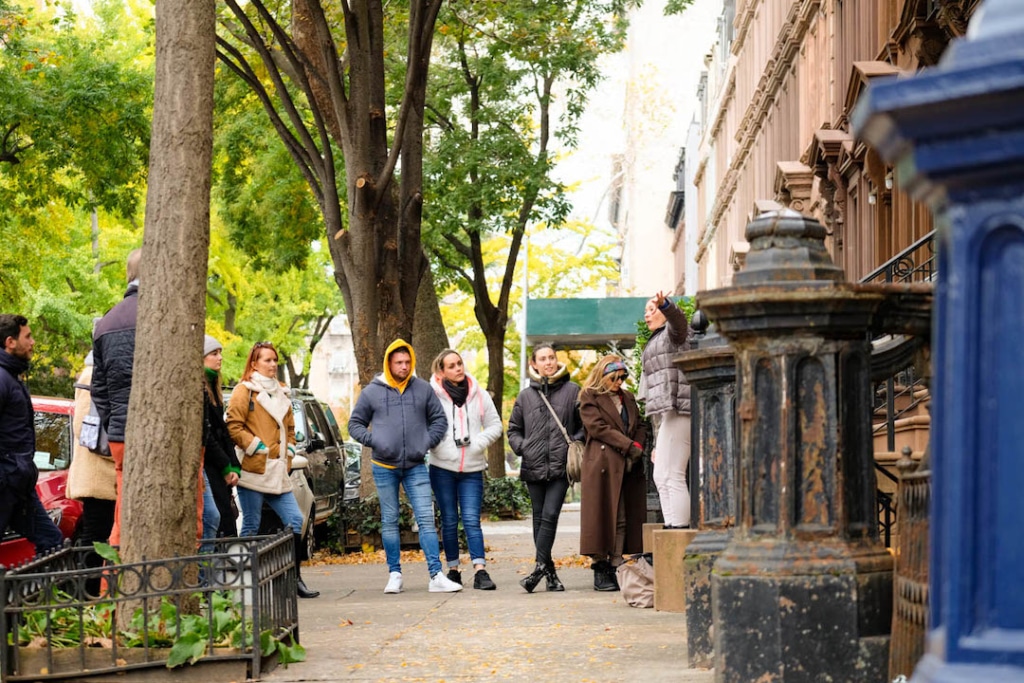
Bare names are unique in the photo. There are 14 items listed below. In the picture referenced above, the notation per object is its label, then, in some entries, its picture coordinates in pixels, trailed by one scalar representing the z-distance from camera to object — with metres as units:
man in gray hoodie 12.27
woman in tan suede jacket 11.38
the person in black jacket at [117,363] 9.18
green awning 45.88
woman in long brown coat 11.94
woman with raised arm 10.67
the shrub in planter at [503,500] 26.67
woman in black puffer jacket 12.38
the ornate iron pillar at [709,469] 7.12
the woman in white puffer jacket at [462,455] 12.63
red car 10.73
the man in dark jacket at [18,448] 9.46
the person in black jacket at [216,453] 10.47
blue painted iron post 2.26
